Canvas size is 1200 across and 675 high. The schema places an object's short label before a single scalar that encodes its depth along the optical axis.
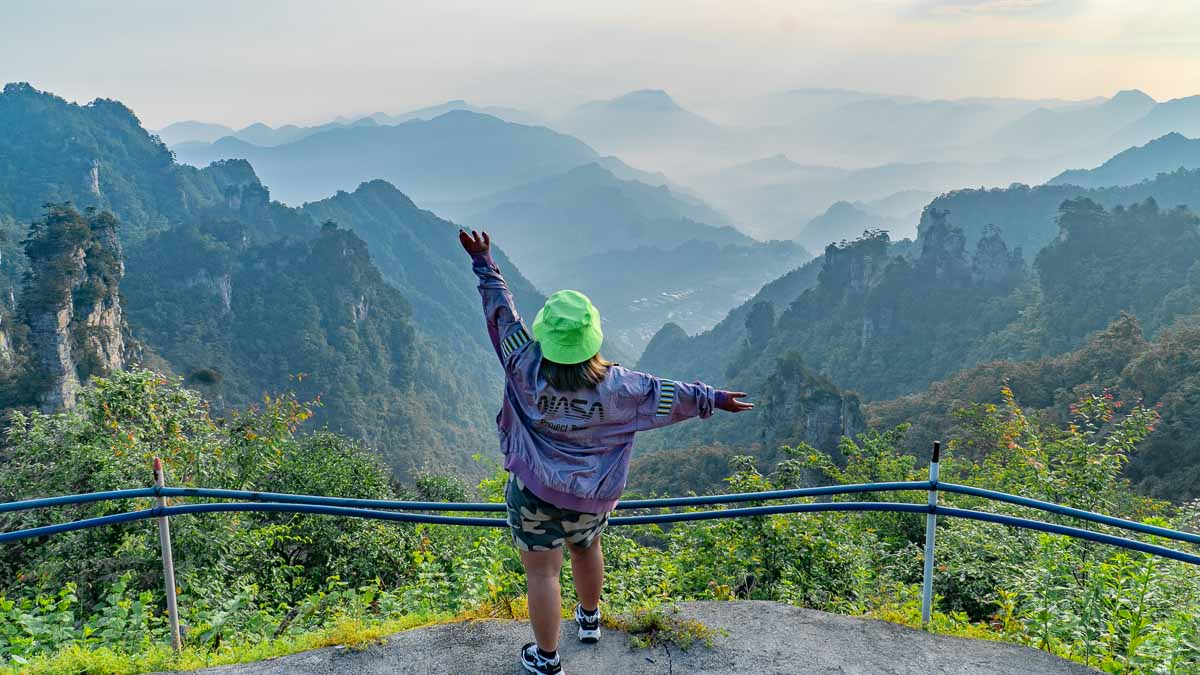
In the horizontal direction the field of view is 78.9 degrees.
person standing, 2.91
